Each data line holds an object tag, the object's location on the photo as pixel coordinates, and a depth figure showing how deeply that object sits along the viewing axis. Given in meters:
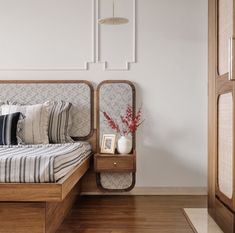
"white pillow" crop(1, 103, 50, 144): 3.25
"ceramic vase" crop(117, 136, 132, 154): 3.50
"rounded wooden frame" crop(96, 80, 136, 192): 3.72
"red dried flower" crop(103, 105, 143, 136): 3.58
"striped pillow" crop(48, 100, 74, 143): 3.50
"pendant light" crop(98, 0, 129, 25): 3.37
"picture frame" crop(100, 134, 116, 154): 3.53
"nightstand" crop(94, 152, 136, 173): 3.40
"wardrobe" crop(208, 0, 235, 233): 2.34
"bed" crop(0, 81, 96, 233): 2.09
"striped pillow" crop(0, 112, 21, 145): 3.10
